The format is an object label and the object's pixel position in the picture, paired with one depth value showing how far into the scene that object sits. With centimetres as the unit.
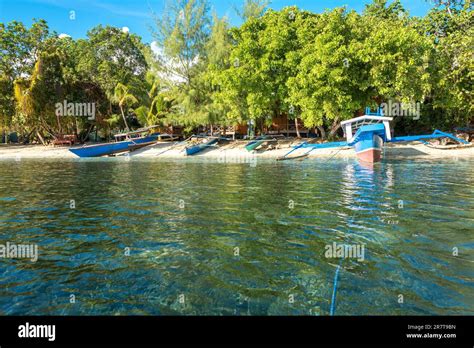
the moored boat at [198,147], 3430
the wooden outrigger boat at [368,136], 2228
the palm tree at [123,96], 4269
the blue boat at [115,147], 3405
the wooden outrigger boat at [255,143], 3322
